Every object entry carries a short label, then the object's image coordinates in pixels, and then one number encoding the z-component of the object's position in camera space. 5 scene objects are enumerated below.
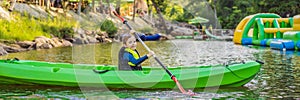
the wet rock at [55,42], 21.74
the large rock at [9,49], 17.28
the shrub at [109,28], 30.12
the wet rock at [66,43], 22.90
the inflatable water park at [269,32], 18.34
